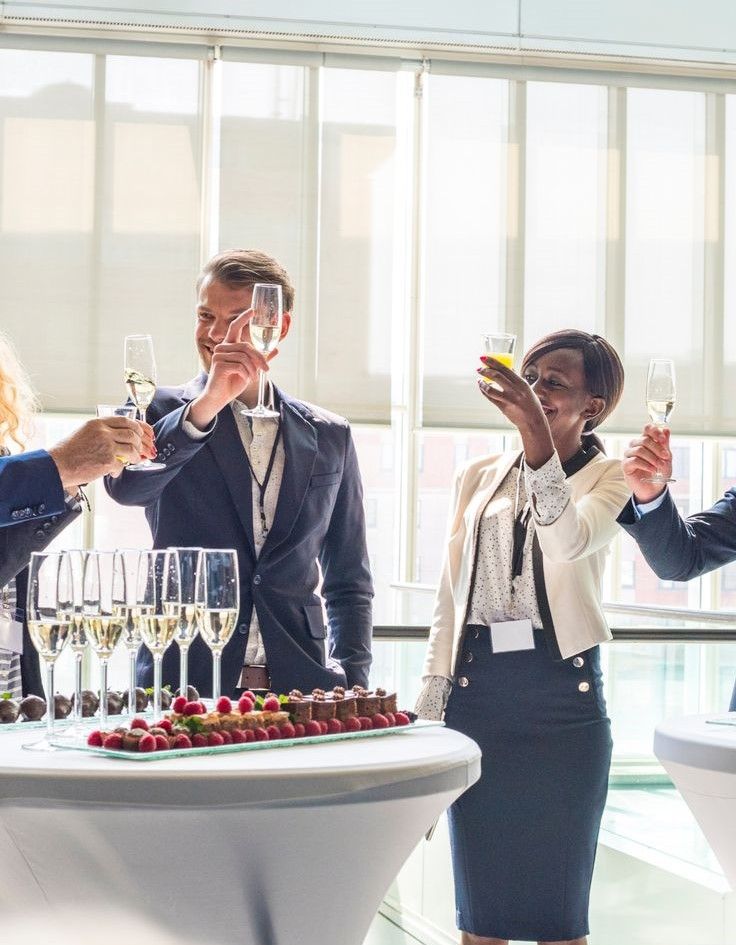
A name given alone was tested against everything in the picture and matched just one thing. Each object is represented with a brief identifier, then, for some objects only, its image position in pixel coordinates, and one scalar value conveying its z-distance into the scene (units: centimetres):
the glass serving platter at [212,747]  266
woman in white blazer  355
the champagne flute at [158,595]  281
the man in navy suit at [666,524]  354
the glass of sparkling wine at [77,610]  275
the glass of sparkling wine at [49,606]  273
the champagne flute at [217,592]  288
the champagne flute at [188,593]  285
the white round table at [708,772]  301
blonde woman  311
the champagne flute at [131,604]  280
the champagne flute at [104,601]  276
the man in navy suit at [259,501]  337
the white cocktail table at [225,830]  258
